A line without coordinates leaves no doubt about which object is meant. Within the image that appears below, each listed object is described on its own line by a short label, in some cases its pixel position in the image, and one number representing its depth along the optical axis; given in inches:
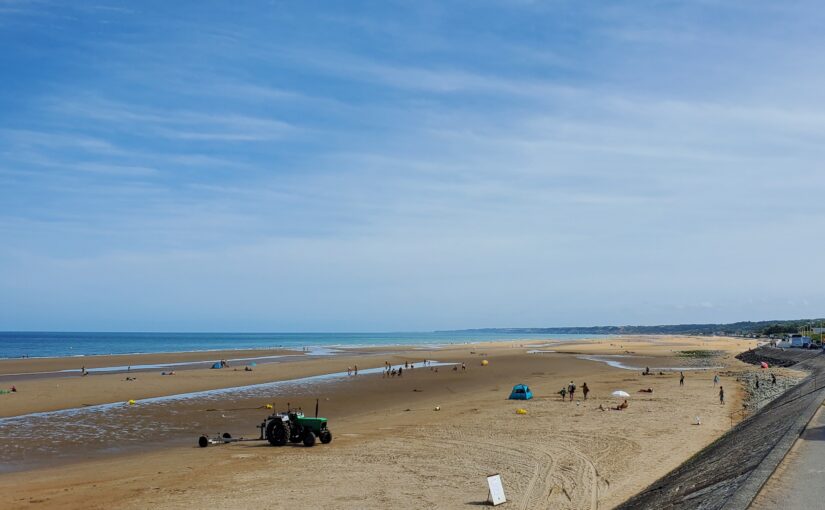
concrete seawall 465.4
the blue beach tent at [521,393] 1574.8
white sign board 651.5
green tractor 1018.7
